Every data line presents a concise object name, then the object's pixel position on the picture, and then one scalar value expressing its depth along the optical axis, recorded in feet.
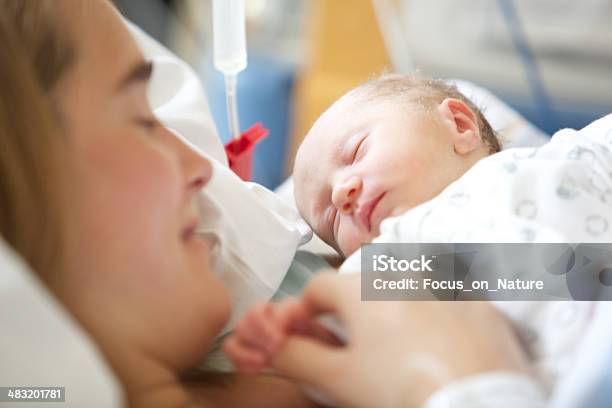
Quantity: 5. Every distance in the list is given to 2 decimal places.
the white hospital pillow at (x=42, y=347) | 1.41
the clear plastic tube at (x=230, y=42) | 3.45
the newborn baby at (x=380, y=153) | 2.70
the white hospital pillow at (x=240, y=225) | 2.49
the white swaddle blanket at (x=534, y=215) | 1.86
